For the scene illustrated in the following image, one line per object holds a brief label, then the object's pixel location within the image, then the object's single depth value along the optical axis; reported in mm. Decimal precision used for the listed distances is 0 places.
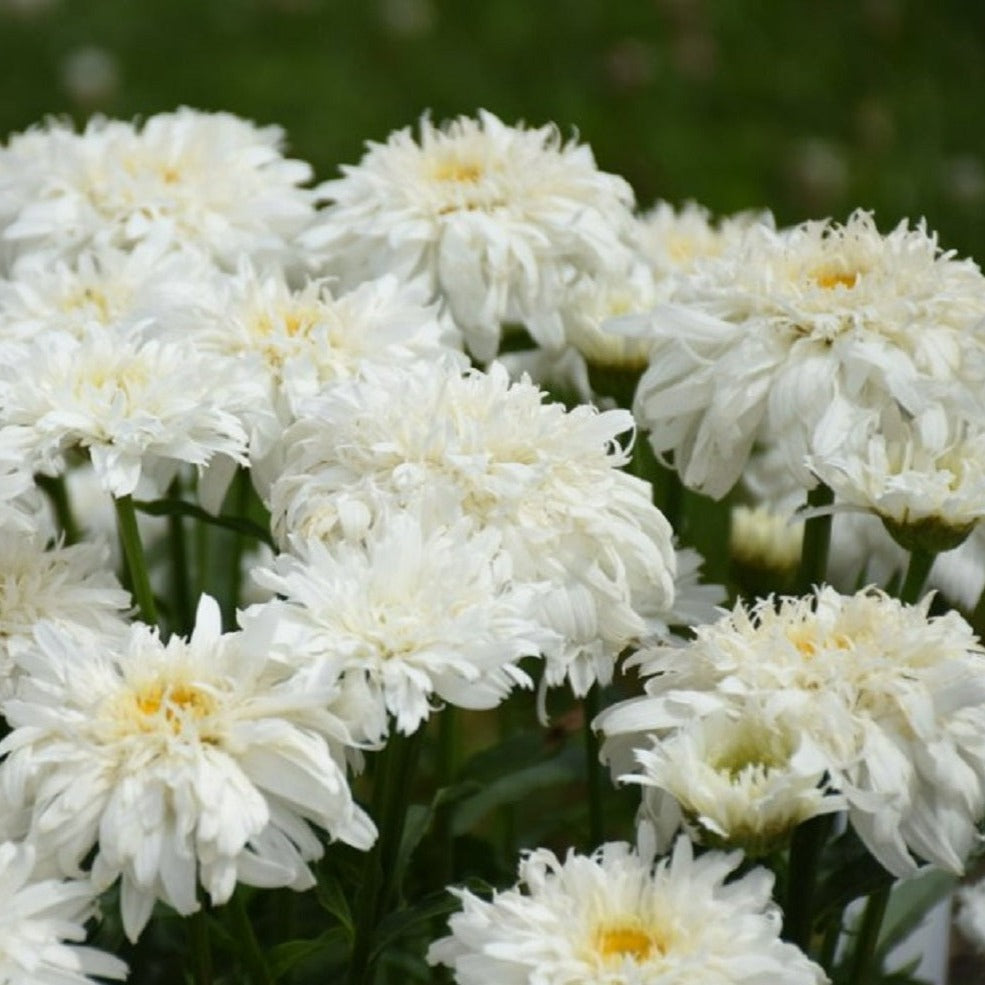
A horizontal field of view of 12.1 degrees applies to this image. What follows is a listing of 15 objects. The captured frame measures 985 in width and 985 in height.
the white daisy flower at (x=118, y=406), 1143
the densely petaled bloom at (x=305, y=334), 1202
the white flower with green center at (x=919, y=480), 1138
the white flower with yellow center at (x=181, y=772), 1048
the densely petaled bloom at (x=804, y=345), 1184
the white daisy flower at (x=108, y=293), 1234
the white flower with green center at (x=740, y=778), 1061
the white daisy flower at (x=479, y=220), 1289
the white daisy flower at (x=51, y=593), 1153
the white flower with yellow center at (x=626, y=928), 1034
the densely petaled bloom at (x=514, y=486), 1119
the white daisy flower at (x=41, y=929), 1056
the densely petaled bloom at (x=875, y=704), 1072
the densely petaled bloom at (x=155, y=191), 1330
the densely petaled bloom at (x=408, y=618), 1069
